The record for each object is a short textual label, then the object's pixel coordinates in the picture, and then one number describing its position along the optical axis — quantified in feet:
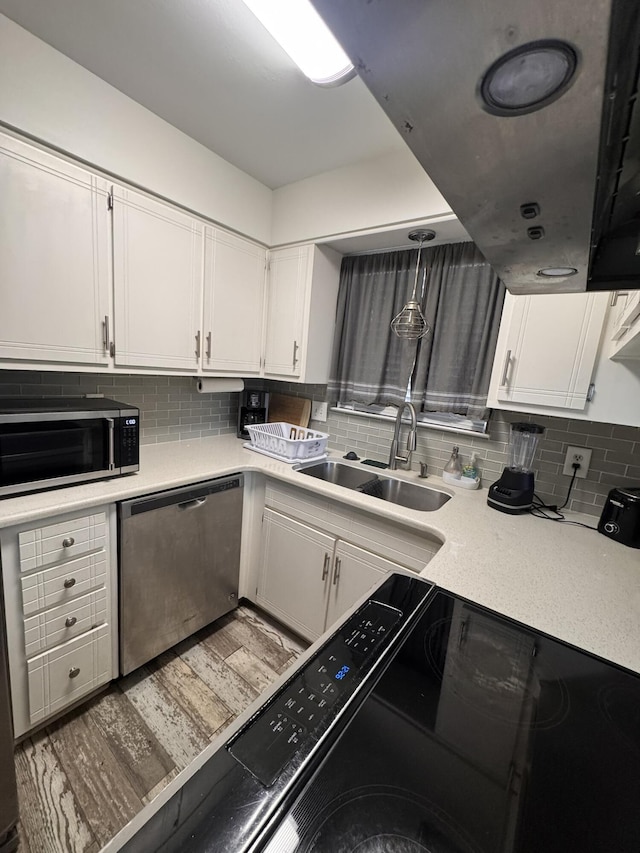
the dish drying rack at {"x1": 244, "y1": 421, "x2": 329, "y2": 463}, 6.52
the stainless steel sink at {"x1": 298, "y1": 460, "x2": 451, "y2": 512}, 6.02
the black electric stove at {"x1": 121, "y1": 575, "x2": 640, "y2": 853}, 1.42
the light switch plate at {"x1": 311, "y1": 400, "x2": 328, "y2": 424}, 7.85
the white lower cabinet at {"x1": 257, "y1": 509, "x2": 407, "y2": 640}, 5.35
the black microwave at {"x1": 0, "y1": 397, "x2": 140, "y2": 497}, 4.08
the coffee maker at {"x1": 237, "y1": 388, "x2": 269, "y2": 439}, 7.93
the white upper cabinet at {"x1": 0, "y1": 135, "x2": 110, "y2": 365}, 4.18
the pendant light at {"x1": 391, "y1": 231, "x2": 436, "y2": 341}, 5.67
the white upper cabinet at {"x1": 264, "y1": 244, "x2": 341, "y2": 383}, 6.84
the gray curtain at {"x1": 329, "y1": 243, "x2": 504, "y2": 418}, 5.90
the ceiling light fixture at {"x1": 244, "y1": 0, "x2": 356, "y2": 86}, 3.31
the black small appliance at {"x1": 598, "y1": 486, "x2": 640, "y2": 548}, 4.20
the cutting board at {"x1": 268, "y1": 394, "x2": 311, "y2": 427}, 7.95
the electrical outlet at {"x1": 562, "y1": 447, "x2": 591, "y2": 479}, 5.08
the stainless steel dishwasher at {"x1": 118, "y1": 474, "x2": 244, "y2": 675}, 4.96
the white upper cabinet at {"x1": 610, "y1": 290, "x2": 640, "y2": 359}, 3.19
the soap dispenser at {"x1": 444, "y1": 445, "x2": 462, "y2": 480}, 6.14
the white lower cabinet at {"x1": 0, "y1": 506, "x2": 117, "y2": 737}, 4.01
